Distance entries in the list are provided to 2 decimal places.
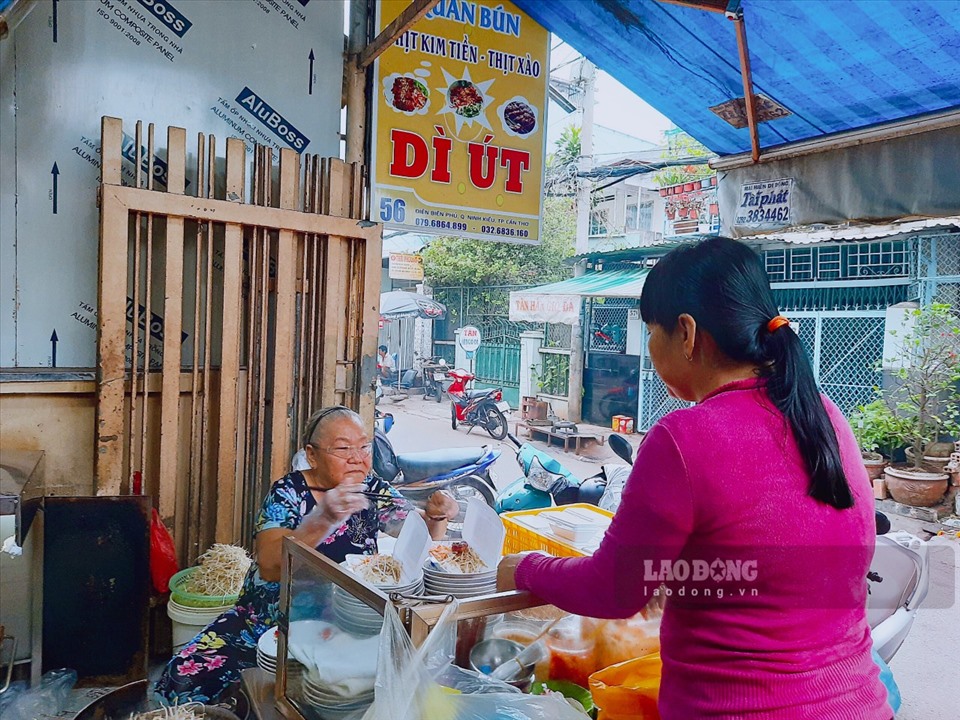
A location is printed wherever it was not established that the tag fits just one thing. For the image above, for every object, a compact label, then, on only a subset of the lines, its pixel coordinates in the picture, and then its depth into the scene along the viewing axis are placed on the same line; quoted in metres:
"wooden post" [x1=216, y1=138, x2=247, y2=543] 3.27
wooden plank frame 3.04
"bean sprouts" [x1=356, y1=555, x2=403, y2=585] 1.45
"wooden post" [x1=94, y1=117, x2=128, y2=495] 2.95
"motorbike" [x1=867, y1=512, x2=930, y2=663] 2.53
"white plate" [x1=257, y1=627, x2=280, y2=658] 1.72
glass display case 1.27
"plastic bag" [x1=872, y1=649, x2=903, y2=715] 2.29
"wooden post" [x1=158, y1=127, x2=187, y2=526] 3.09
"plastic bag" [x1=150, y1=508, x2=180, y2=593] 3.05
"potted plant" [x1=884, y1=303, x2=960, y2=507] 6.60
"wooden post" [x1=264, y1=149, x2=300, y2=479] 3.40
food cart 1.20
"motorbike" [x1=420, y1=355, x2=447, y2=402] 10.01
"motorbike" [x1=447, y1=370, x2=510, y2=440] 7.69
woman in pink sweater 1.06
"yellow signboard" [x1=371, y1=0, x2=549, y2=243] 3.77
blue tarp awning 2.63
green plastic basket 2.91
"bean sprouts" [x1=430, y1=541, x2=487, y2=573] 1.50
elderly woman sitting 2.08
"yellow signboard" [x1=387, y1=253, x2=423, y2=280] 11.70
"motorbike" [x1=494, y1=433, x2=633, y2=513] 4.62
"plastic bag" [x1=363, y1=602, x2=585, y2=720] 1.12
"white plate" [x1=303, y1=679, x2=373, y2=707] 1.34
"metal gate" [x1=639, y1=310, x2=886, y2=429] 7.80
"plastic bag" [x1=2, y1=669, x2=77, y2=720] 2.73
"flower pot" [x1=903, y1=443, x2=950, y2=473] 6.73
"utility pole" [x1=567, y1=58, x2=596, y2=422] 10.56
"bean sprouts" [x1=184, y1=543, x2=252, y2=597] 3.00
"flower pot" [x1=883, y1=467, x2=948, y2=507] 6.47
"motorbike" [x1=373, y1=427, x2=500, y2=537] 5.11
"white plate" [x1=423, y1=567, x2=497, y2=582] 1.39
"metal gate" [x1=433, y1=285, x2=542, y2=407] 10.84
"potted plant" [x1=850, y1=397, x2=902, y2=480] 7.09
